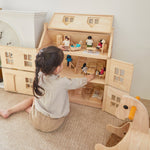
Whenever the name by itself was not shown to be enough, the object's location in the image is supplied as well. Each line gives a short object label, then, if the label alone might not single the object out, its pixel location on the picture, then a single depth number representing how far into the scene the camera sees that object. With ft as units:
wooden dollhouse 4.50
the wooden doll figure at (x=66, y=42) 4.90
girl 3.59
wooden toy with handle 2.76
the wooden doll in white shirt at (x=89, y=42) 4.84
